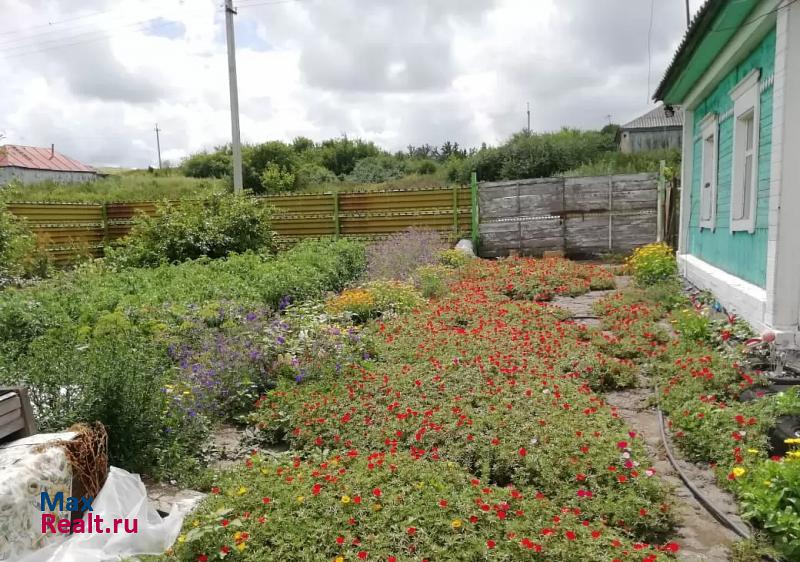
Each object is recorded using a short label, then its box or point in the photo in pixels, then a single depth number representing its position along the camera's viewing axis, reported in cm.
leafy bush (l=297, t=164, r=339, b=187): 2978
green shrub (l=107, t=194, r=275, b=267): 1167
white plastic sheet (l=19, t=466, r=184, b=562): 258
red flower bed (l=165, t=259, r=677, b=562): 271
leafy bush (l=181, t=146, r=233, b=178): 3688
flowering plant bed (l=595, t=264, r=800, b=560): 290
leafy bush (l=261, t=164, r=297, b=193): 2594
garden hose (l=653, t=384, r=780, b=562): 297
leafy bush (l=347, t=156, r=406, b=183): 3334
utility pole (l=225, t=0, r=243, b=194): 1541
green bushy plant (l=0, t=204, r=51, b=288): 1033
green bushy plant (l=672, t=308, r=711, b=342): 593
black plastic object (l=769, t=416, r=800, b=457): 356
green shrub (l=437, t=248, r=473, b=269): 1160
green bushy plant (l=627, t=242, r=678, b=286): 982
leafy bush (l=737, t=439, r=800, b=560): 273
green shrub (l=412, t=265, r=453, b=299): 904
